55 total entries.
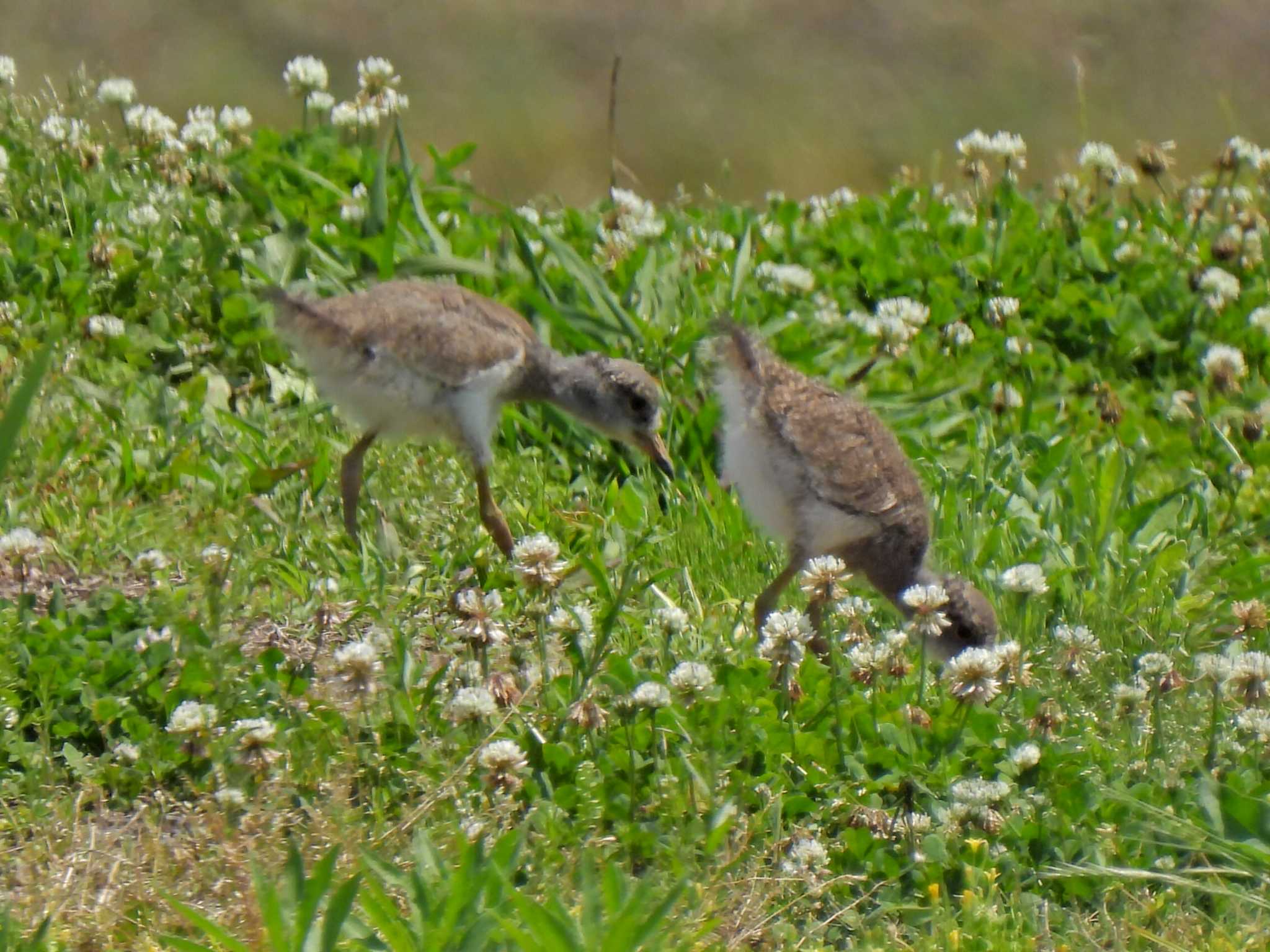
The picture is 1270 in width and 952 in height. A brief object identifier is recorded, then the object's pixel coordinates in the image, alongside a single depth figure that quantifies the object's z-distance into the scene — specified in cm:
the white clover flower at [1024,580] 904
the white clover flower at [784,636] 812
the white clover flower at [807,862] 731
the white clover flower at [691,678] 791
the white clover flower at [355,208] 1343
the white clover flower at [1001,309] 1420
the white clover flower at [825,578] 830
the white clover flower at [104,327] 1209
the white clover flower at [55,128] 1376
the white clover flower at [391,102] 1457
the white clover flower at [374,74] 1457
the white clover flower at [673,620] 844
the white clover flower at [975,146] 1579
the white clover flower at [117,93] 1422
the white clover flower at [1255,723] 779
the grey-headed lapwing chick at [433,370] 1032
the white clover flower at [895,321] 1331
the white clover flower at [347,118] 1480
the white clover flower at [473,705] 767
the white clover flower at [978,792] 752
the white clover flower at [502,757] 749
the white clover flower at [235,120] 1466
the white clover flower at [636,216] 1405
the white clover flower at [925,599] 820
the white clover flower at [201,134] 1419
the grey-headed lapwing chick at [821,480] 1031
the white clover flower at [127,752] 789
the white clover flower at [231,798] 725
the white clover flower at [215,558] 877
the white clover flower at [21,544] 855
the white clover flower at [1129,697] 804
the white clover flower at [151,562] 901
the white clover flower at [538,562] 823
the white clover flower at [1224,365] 1366
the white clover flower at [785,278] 1384
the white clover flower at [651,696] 753
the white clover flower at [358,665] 750
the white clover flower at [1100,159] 1620
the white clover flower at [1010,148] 1570
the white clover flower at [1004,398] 1302
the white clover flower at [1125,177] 1648
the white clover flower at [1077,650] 862
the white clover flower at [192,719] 764
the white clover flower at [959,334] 1384
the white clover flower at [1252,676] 787
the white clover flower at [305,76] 1459
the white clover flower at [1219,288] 1468
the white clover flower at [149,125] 1420
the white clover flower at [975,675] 779
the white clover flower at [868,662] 809
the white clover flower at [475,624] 806
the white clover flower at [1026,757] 774
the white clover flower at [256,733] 749
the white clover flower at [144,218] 1319
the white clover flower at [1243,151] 1598
